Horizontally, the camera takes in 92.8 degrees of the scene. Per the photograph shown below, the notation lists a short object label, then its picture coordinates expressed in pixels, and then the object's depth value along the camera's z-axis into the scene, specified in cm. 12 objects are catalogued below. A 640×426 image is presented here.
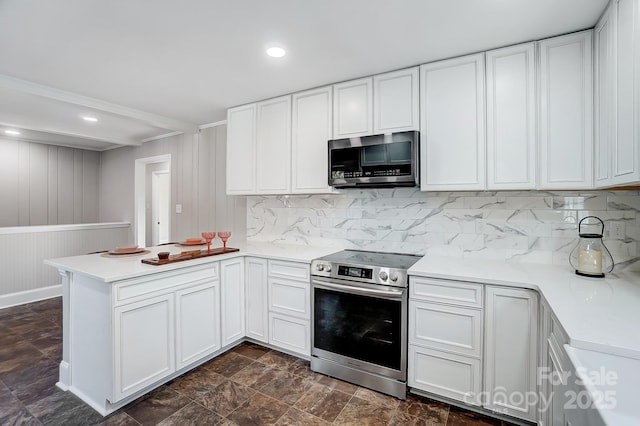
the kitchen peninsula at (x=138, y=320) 197
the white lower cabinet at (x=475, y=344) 180
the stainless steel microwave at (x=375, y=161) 230
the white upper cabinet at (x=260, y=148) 307
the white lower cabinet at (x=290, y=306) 259
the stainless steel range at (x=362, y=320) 213
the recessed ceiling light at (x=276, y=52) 217
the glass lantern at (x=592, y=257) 187
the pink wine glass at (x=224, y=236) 283
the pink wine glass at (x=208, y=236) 273
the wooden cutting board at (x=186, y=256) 224
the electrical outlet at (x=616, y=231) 204
